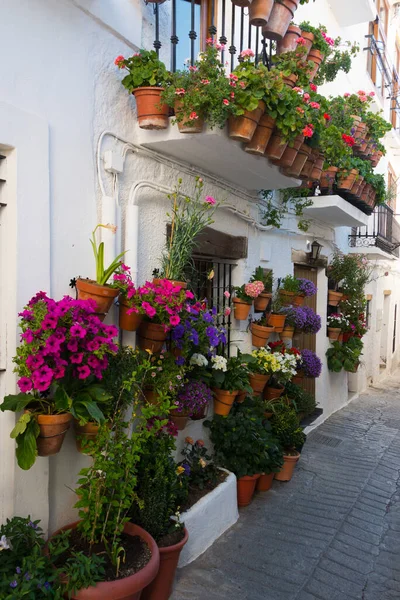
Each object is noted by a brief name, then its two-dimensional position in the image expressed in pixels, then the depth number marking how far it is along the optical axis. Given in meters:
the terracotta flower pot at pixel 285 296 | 5.87
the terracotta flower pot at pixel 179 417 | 3.71
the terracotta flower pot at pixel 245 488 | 4.41
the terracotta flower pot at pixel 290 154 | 4.14
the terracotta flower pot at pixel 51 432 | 2.47
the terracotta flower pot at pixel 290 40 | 4.80
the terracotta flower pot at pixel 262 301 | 5.27
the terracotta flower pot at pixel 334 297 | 7.91
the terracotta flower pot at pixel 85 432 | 2.79
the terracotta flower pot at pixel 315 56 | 5.63
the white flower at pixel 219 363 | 4.20
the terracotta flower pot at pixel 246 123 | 3.42
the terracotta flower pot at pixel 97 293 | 2.81
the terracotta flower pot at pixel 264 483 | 4.79
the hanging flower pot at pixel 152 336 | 3.30
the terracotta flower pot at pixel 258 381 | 5.09
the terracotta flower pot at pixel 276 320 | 5.57
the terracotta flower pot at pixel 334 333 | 7.83
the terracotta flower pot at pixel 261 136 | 3.62
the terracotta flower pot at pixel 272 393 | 5.48
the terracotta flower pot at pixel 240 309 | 4.98
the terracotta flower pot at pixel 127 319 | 3.13
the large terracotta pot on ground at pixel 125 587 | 2.35
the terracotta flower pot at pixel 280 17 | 4.14
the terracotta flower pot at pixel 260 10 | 3.86
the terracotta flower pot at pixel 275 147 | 3.83
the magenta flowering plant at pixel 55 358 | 2.35
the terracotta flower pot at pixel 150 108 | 3.36
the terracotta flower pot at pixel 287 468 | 5.03
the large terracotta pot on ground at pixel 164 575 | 2.98
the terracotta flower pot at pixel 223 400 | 4.45
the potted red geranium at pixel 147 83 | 3.31
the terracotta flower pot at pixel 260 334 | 5.27
